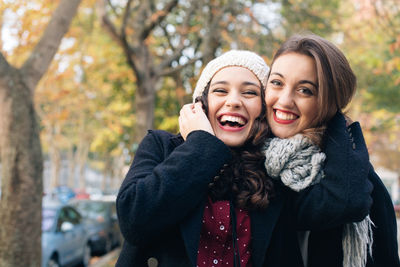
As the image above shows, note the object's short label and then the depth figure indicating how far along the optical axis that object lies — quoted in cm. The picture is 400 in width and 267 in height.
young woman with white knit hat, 175
